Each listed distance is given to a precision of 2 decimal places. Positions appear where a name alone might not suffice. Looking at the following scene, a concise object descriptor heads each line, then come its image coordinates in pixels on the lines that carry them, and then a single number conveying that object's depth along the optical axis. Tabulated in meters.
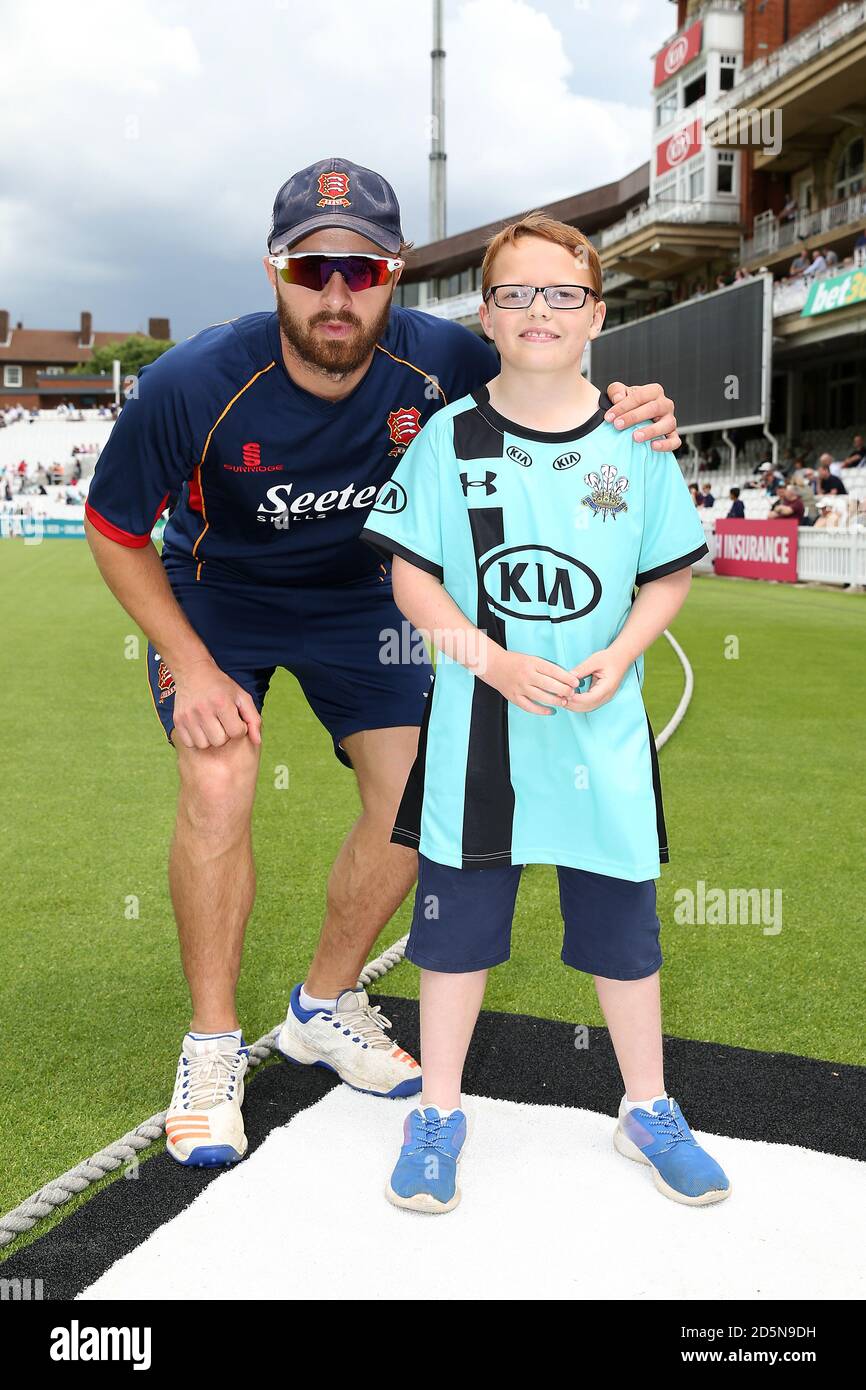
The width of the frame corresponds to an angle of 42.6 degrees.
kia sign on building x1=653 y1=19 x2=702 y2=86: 38.84
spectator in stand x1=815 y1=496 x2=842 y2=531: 19.62
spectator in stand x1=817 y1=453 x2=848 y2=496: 21.70
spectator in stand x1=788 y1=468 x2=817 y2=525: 20.76
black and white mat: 2.04
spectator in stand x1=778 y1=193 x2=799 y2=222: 34.34
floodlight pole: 55.41
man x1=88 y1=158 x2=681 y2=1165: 2.58
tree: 101.62
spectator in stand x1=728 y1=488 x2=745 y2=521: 24.02
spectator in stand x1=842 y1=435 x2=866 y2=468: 25.31
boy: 2.34
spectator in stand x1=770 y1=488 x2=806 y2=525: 20.69
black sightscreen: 31.11
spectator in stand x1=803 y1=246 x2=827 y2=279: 29.19
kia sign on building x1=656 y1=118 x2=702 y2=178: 39.16
